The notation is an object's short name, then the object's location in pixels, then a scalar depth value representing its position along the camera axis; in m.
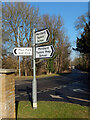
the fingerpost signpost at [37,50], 2.96
